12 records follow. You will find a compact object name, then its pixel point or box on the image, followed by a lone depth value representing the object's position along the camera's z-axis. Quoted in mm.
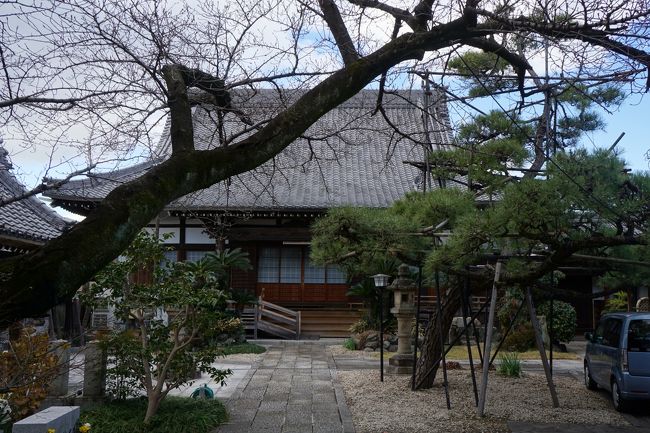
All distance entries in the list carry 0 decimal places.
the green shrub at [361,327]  18250
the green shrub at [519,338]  16906
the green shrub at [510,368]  11984
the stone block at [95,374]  8219
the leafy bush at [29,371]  5530
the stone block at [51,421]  4531
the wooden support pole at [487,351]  8242
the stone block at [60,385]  8112
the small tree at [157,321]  7707
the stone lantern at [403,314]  12531
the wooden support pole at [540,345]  9148
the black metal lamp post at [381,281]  12688
